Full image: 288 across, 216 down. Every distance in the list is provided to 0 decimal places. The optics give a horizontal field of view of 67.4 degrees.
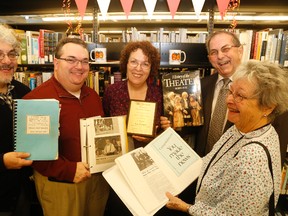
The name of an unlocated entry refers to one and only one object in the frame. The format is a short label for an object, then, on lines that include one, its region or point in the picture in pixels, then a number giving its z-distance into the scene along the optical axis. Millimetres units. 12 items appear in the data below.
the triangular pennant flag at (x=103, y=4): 2285
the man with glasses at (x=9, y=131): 1312
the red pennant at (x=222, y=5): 2279
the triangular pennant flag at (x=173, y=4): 2287
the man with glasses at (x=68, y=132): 1315
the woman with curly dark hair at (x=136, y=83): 1633
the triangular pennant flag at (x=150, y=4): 2303
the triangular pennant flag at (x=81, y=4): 2350
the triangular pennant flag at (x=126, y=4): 2303
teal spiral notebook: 1096
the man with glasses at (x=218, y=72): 1669
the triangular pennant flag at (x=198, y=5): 2261
